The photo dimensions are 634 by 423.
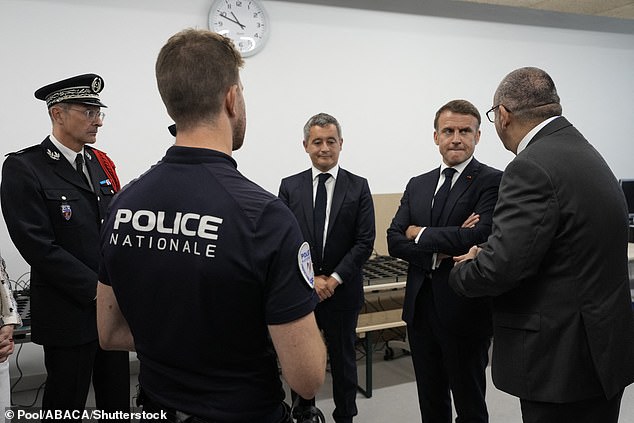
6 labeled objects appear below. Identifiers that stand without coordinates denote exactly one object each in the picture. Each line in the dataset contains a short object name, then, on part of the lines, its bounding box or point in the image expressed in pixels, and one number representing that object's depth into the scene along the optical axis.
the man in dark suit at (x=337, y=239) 2.58
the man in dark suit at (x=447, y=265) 2.07
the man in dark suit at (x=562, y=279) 1.48
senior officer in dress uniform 2.01
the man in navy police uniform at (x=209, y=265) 0.95
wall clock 3.65
